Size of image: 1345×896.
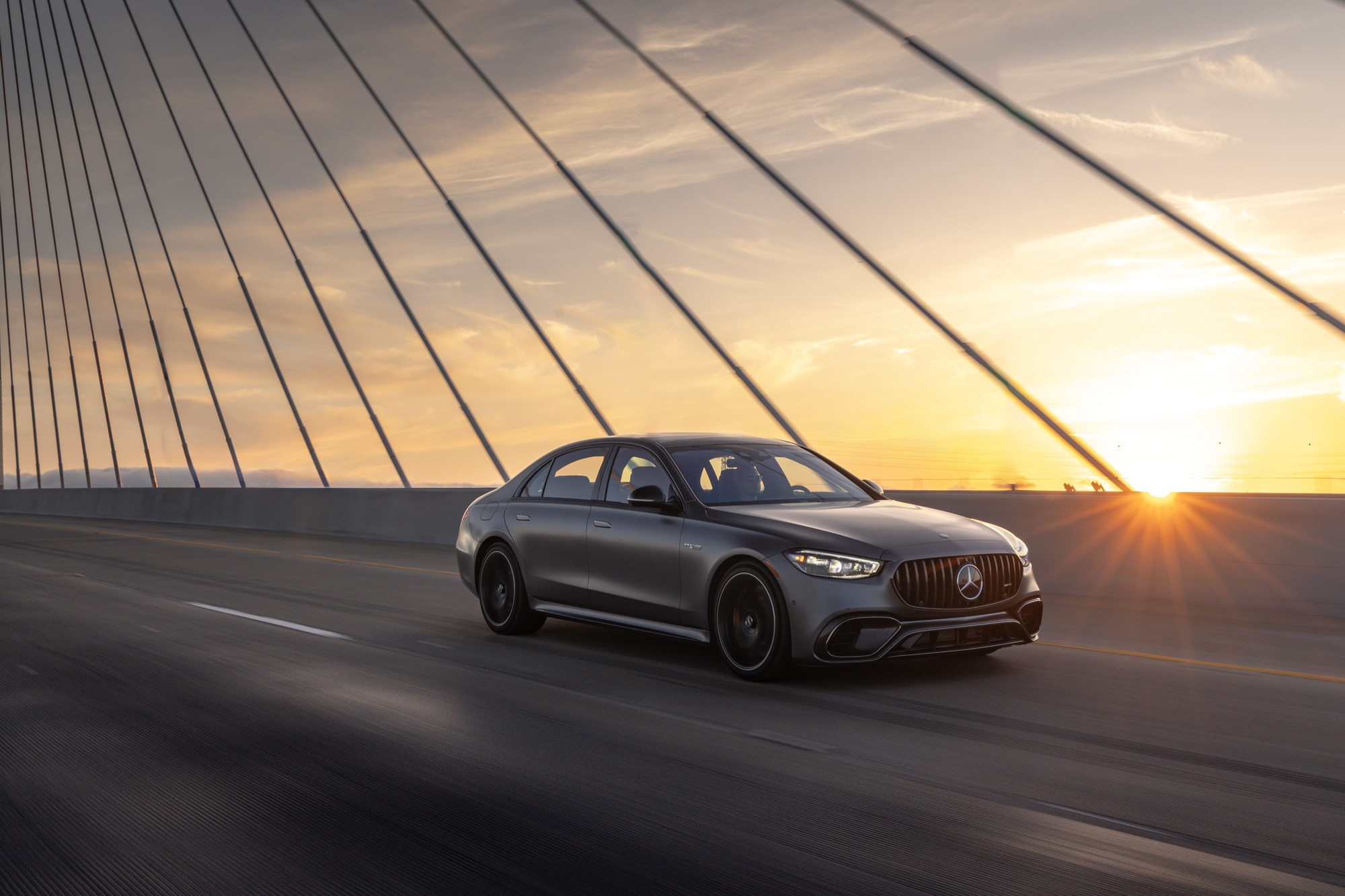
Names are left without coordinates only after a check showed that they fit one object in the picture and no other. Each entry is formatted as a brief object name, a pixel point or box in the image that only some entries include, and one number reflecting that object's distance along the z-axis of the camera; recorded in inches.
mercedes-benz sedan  268.1
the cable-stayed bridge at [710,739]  156.5
